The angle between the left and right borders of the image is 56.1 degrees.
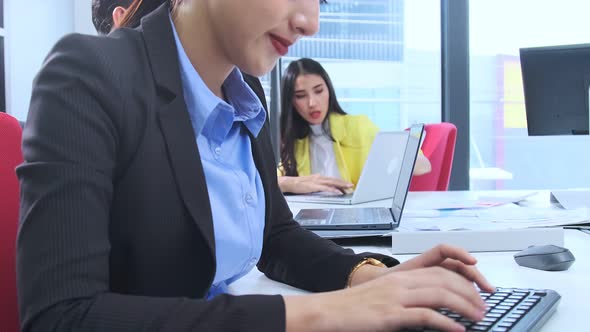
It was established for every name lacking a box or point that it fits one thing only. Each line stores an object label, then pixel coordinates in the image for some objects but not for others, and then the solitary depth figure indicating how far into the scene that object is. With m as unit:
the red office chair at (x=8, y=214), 0.81
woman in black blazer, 0.54
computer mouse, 0.92
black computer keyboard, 0.58
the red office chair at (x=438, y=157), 2.55
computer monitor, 1.71
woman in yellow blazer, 2.89
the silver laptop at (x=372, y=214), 1.19
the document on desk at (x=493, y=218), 1.17
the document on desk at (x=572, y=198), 1.57
